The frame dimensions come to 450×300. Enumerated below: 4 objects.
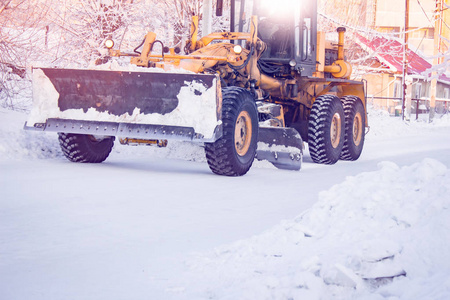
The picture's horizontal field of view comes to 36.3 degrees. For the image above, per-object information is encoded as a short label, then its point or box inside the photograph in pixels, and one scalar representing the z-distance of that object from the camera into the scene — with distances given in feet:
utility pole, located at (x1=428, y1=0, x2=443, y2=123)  100.53
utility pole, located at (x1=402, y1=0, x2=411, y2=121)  94.68
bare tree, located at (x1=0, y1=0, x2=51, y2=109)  44.73
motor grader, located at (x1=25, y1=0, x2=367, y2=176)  29.17
